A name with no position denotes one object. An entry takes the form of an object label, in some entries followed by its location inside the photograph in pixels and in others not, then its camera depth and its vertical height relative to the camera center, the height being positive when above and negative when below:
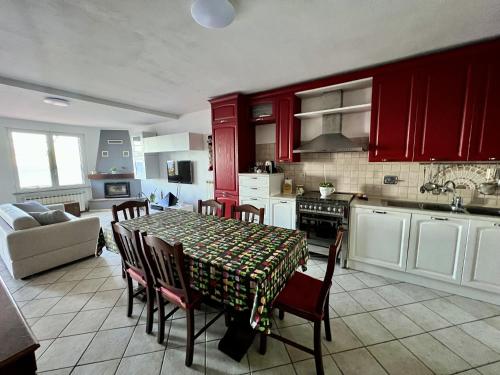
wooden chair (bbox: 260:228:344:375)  1.28 -0.90
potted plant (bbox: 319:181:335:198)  2.75 -0.35
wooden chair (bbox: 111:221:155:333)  1.50 -0.77
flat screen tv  4.80 -0.17
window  4.87 +0.14
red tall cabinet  3.32 +0.30
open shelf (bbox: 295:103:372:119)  2.55 +0.65
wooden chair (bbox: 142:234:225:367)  1.27 -0.76
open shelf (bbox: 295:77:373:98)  2.55 +0.94
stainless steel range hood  2.62 +0.27
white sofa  2.38 -0.92
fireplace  6.08 -0.73
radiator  4.93 -0.77
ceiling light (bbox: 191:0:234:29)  1.34 +0.97
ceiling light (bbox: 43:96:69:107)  3.10 +0.93
